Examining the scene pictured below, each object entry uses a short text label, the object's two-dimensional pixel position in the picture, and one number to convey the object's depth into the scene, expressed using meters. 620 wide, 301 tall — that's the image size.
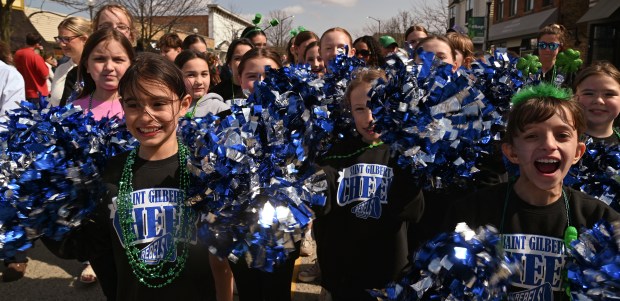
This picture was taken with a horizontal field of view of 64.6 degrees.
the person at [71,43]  3.38
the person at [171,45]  5.19
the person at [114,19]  3.56
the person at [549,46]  4.88
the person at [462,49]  3.60
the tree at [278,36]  35.47
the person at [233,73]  4.05
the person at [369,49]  4.52
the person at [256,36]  5.44
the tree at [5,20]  17.95
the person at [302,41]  4.98
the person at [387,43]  5.48
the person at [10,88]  3.66
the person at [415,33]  4.81
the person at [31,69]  7.13
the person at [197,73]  3.49
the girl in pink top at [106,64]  2.65
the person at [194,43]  5.02
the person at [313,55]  4.39
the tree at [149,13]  26.77
